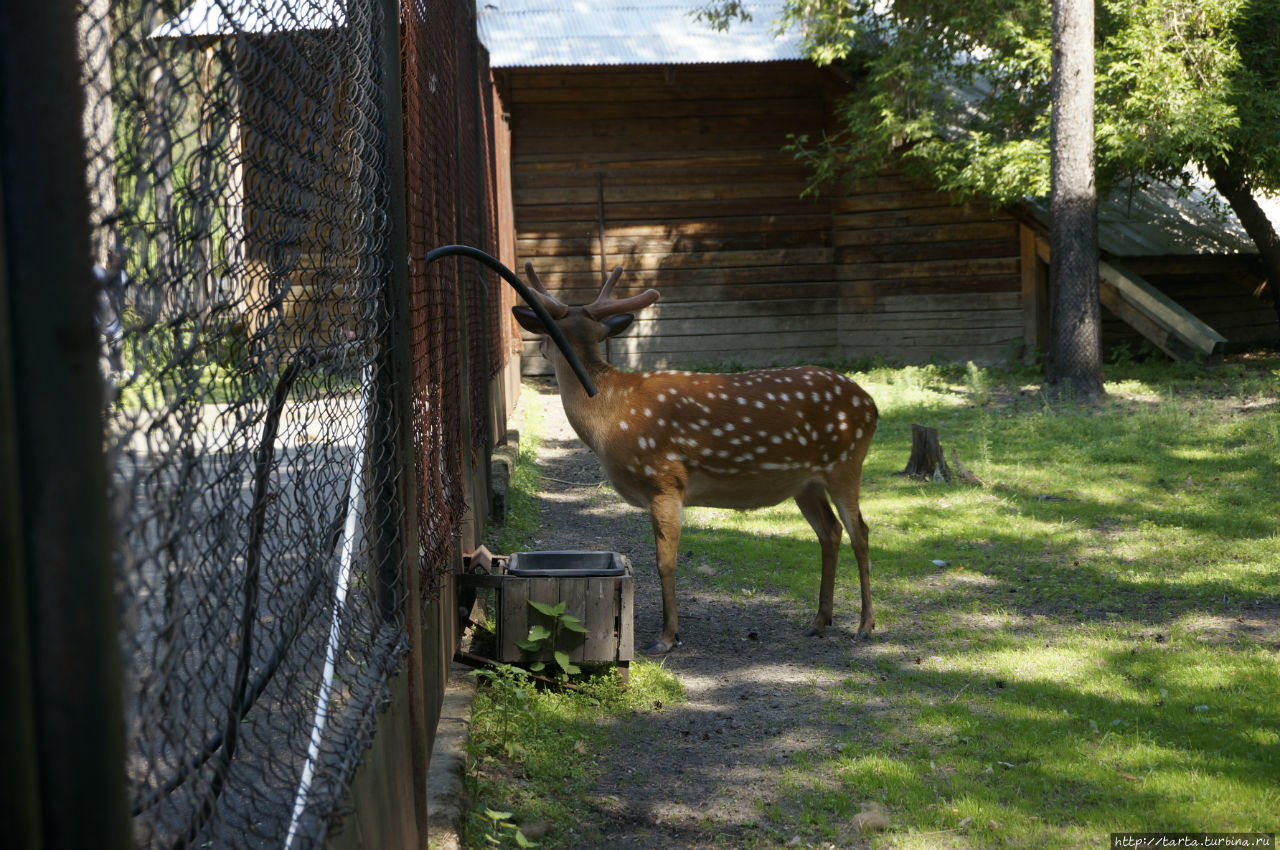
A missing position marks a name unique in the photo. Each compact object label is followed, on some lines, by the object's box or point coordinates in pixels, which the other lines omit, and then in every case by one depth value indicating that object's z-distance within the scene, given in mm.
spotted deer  5703
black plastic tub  5184
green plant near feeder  4668
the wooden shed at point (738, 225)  17141
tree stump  9508
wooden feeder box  4719
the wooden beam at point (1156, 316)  13914
